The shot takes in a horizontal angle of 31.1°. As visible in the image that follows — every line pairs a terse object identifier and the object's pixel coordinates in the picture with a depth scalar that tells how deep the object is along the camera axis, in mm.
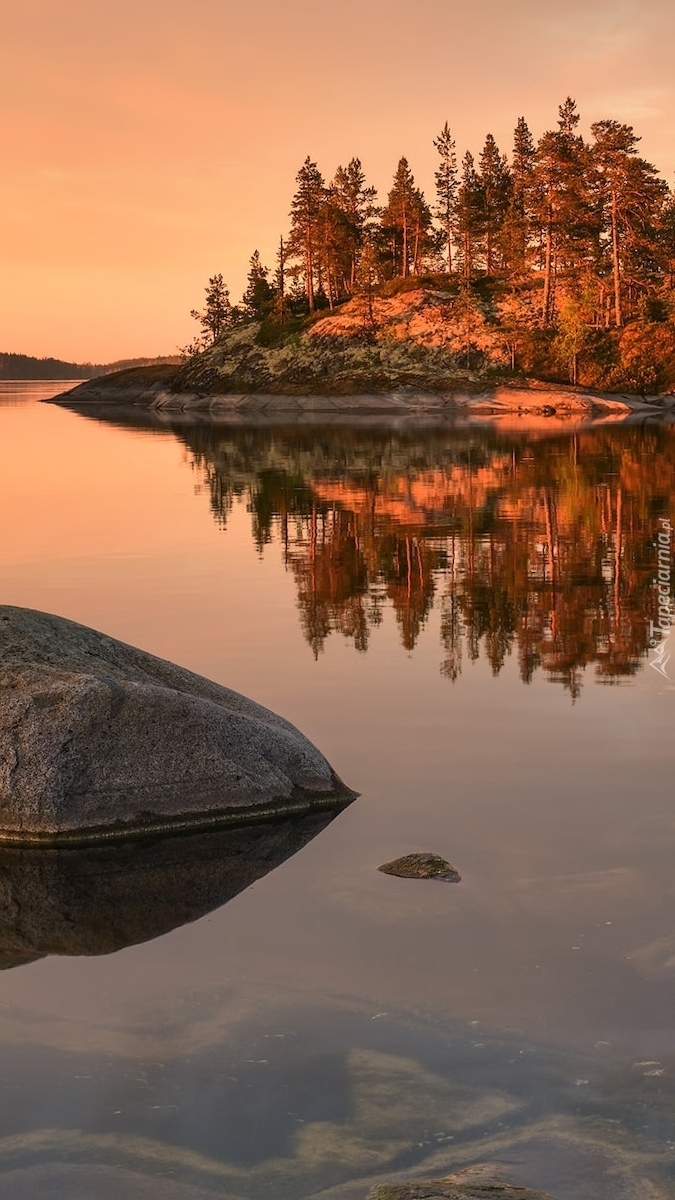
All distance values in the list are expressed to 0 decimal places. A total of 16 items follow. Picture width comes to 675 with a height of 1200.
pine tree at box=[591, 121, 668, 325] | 116062
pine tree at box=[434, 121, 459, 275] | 154875
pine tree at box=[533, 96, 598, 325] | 121375
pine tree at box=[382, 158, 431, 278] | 150375
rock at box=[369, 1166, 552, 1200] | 5414
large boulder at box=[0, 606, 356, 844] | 10977
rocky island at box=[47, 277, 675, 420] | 107062
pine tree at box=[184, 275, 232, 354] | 198000
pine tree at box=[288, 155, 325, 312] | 150000
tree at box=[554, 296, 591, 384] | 110125
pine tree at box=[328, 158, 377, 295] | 153125
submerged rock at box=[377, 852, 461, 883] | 9758
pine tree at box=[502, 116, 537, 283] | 126250
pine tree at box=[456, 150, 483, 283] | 145000
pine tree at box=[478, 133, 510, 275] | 150125
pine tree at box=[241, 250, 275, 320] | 158250
